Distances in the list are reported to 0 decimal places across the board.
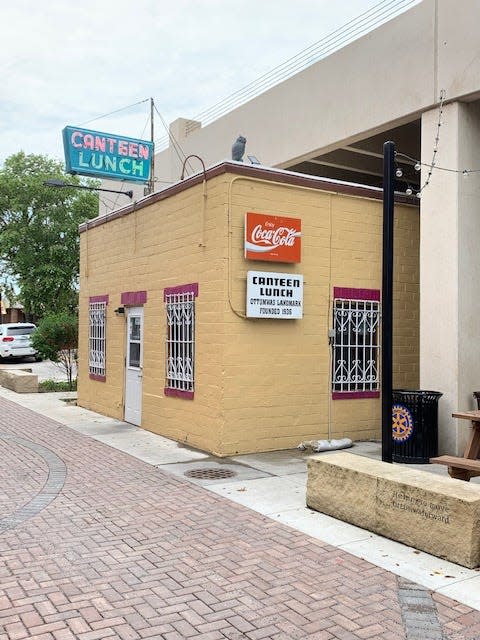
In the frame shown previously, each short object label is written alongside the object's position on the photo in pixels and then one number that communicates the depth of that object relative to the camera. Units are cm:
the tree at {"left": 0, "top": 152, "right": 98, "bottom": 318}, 3097
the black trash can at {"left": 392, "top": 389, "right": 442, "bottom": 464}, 830
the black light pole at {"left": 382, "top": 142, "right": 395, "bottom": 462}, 670
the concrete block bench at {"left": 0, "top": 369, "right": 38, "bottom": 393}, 1688
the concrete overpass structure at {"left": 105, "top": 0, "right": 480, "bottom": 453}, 855
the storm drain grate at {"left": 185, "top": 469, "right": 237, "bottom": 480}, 745
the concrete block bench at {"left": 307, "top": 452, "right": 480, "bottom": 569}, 474
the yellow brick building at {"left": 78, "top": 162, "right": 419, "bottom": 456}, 870
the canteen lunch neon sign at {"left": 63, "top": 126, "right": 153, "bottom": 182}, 1286
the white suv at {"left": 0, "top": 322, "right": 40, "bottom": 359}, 2653
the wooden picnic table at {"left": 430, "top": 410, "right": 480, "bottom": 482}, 621
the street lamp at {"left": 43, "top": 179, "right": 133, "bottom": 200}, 1419
